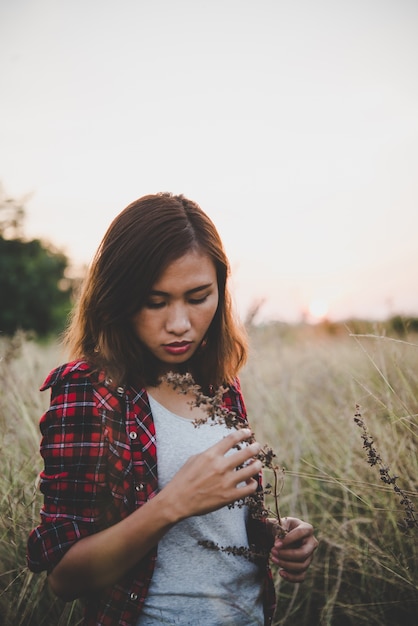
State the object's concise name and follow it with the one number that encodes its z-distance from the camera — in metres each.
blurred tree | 15.89
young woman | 1.10
